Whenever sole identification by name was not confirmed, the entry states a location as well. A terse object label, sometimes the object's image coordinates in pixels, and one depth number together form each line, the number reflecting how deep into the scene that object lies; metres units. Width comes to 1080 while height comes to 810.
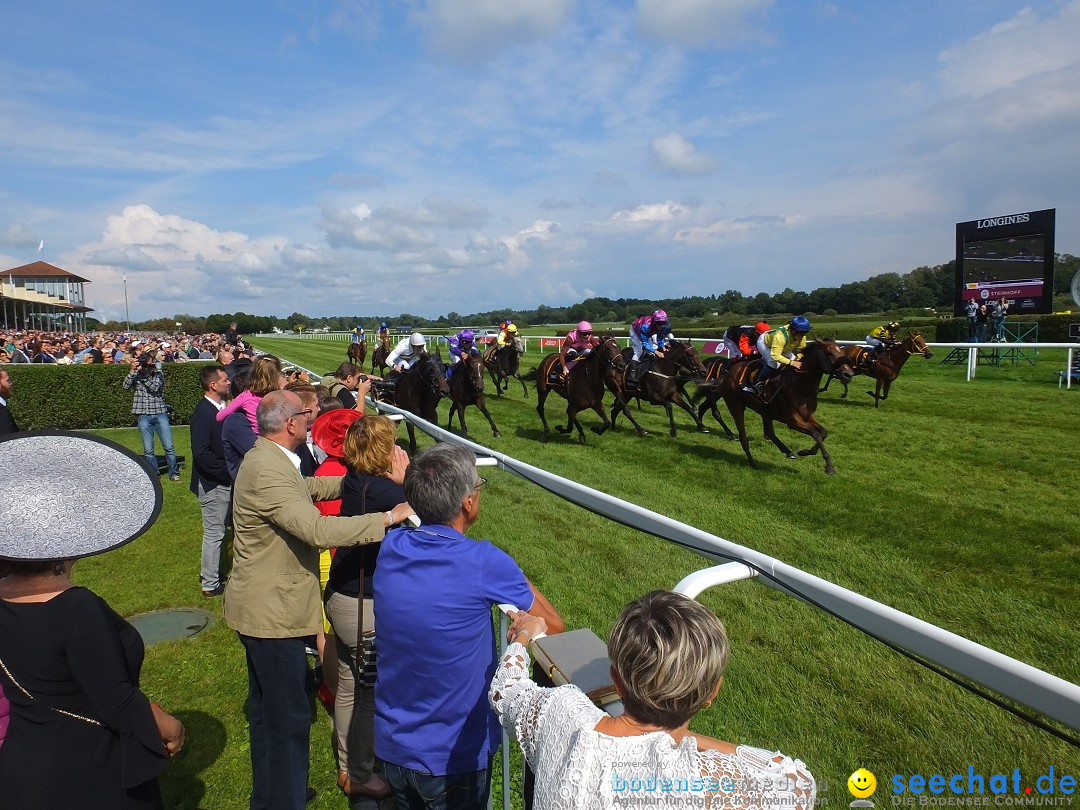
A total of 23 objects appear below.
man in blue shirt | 1.79
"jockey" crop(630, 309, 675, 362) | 11.47
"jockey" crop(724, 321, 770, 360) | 11.58
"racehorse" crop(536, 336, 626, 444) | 10.68
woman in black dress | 1.58
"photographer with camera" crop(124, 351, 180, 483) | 8.93
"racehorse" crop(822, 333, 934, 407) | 12.00
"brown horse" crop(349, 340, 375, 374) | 24.81
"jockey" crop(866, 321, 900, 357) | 12.02
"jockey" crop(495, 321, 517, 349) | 16.72
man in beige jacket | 2.49
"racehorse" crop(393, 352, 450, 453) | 10.62
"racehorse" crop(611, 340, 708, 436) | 10.80
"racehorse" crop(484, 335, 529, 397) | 16.25
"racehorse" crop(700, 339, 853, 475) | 7.99
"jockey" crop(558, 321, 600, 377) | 11.75
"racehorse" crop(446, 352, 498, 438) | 11.11
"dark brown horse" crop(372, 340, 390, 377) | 21.14
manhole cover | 4.70
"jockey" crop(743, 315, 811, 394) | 8.61
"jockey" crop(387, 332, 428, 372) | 11.23
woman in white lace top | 1.08
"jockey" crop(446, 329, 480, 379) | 12.12
